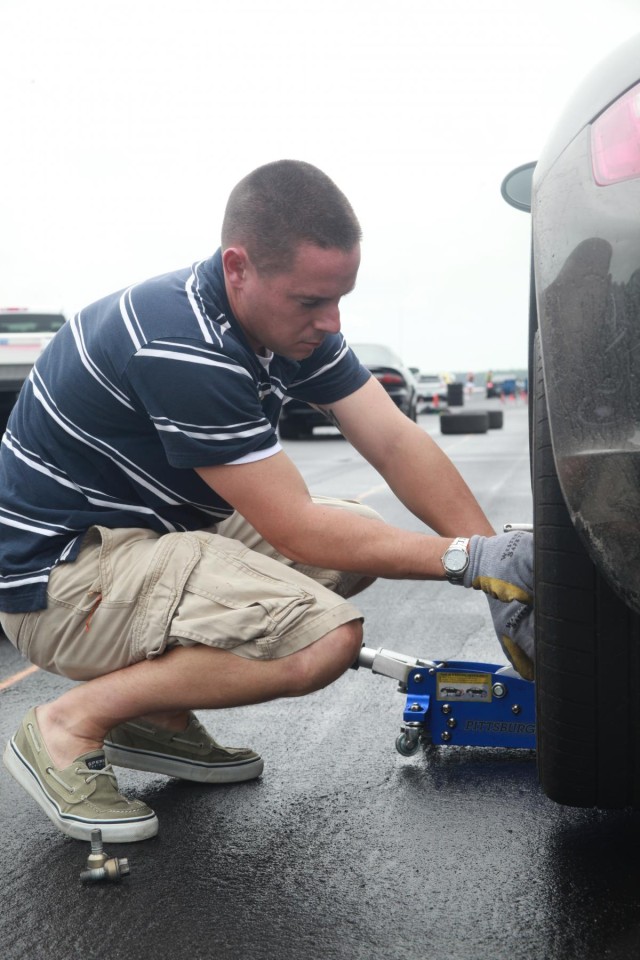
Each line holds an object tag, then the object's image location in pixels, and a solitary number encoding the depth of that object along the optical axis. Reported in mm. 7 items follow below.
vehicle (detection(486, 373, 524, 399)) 53469
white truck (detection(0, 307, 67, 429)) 6719
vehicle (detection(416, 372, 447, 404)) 41156
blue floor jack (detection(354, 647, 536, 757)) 2654
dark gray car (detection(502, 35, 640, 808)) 1664
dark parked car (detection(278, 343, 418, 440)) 18516
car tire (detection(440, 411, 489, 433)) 19984
